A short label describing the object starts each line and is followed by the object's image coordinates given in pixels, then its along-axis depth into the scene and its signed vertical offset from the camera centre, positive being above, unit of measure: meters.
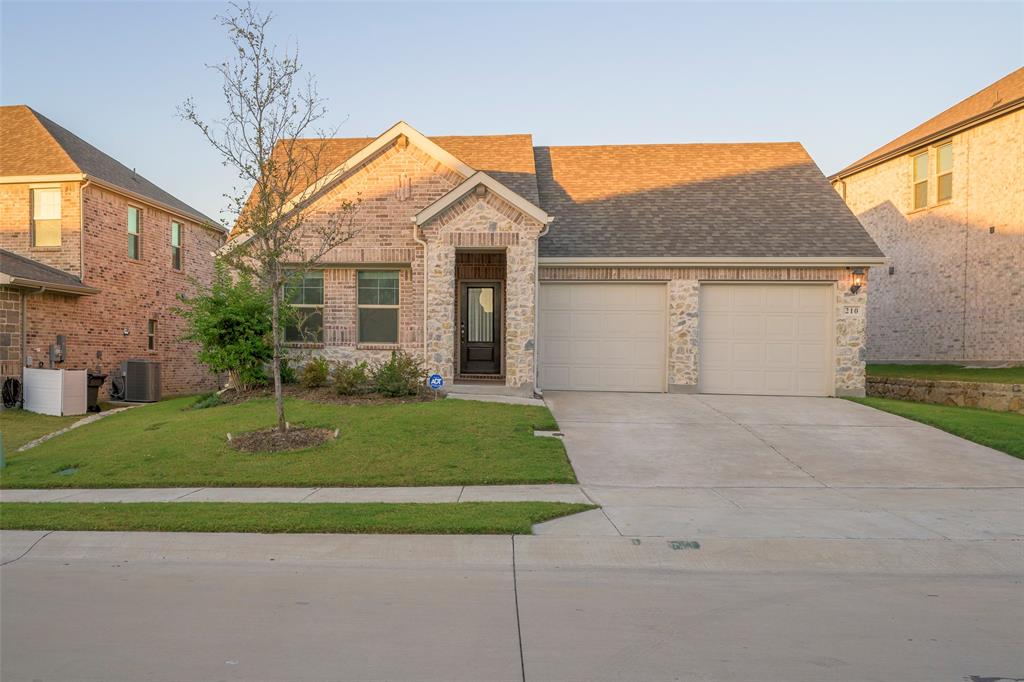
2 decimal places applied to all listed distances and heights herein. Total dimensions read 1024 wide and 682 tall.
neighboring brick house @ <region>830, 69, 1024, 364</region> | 17.86 +3.04
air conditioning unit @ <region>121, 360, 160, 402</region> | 17.52 -1.53
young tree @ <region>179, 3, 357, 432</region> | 9.95 +2.09
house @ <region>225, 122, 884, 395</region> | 15.27 +0.84
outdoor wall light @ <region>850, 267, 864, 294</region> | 15.09 +1.14
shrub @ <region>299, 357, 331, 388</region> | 13.95 -1.04
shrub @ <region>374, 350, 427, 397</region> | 13.18 -1.05
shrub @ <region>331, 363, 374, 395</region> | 13.36 -1.12
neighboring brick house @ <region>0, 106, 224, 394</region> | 15.53 +1.97
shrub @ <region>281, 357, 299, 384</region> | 14.73 -1.11
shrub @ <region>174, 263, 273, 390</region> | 13.75 -0.06
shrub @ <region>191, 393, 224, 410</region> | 13.71 -1.64
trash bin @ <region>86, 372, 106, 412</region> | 15.62 -1.58
